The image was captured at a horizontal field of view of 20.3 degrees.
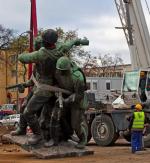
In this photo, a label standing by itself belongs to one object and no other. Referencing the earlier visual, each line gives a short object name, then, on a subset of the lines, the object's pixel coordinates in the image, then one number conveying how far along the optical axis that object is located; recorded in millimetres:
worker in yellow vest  11268
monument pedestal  8632
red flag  14076
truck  14623
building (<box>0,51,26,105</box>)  43445
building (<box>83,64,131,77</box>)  47618
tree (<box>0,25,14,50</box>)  38745
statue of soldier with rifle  8638
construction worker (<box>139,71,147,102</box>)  14954
